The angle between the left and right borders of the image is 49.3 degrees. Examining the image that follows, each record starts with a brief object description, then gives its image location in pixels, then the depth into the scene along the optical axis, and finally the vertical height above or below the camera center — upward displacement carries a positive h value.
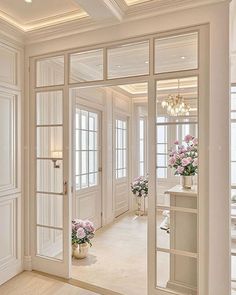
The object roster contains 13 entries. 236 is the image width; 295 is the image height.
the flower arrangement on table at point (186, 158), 2.57 -0.13
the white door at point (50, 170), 2.96 -0.30
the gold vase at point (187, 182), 2.59 -0.37
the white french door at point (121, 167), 5.61 -0.49
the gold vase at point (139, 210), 5.80 -1.48
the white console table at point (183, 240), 2.43 -0.91
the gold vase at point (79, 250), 3.47 -1.42
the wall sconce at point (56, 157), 3.08 -0.14
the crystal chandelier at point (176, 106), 2.76 +0.44
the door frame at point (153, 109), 2.27 +0.34
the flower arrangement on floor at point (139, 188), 5.60 -0.93
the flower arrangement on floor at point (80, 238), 3.45 -1.26
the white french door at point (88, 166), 4.22 -0.36
